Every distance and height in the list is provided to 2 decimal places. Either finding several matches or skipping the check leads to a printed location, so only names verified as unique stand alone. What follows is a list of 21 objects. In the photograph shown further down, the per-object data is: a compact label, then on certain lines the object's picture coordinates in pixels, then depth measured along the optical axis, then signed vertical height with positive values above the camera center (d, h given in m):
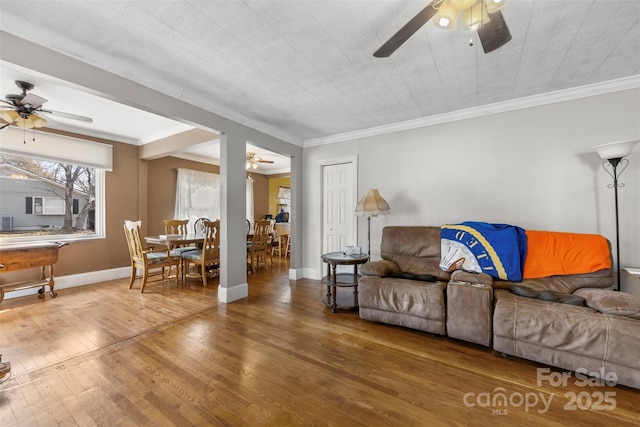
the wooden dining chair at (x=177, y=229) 4.58 -0.25
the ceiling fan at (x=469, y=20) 1.34 +1.10
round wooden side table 3.02 -0.84
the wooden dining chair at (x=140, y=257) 3.75 -0.63
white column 3.32 -0.01
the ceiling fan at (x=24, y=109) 2.58 +1.17
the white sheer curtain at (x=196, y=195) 5.62 +0.50
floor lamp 2.23 +0.53
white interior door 4.25 +0.16
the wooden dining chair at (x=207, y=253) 4.00 -0.61
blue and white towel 2.59 -0.37
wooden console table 3.03 -0.54
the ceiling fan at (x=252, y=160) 5.36 +1.22
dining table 3.91 -0.37
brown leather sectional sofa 1.75 -0.81
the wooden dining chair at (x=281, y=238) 7.04 -0.62
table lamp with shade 3.33 +0.14
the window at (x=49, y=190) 3.61 +0.43
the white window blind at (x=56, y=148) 3.48 +1.05
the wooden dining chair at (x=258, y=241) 5.17 -0.52
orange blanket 2.39 -0.38
